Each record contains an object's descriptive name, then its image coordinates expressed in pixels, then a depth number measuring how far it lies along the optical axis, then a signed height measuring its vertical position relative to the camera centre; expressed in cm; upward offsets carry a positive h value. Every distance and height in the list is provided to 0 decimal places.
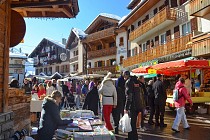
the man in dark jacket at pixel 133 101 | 438 -67
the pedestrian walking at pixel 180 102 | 549 -87
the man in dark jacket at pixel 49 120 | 338 -91
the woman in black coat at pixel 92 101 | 607 -91
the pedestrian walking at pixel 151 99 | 648 -95
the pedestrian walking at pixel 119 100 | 555 -84
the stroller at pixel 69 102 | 1006 -159
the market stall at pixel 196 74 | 815 +10
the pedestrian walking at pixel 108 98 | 512 -68
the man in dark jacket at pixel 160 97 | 603 -77
